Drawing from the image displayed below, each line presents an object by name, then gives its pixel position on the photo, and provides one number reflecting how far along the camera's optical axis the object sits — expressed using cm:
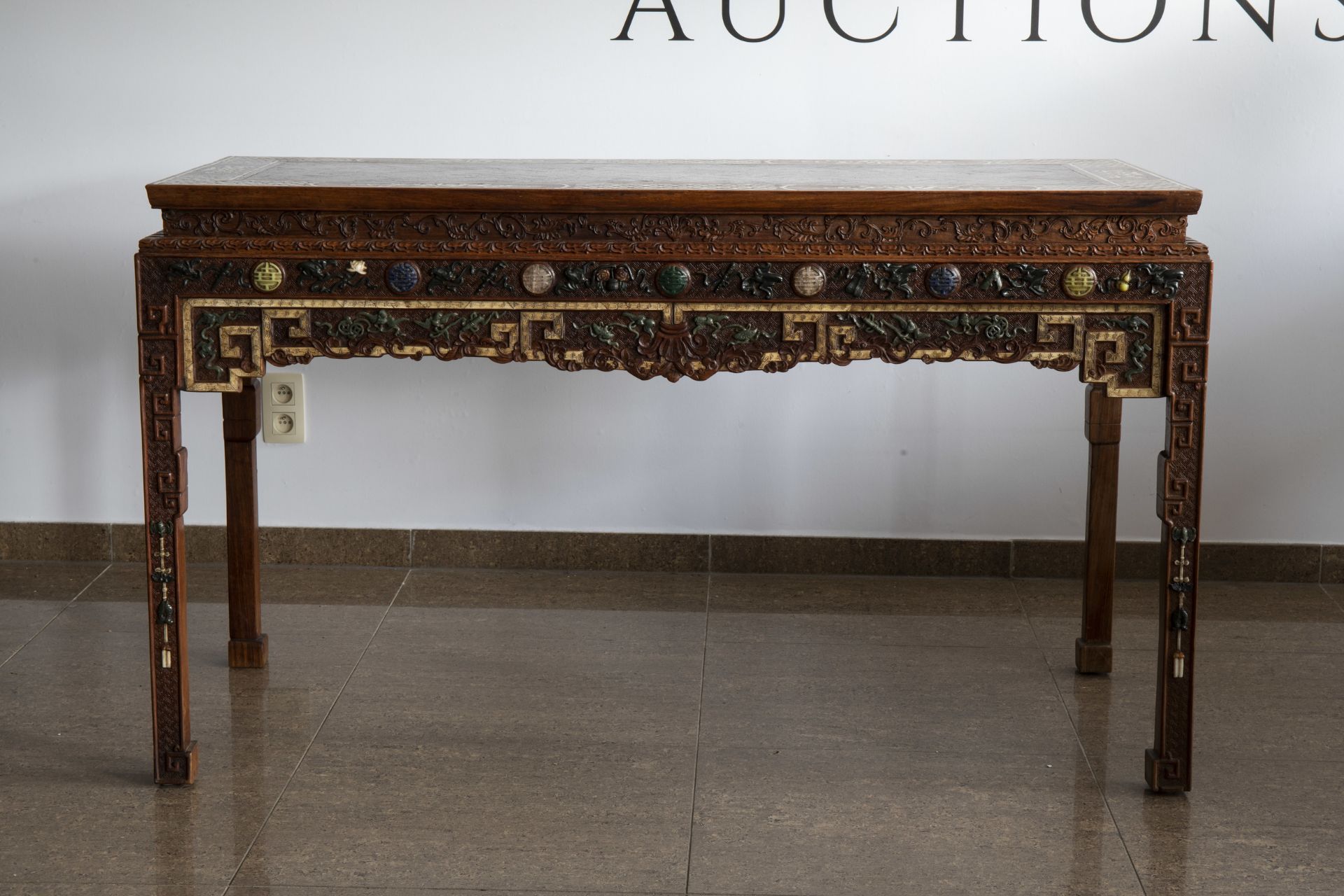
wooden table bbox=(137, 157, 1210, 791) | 438
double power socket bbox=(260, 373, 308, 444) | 543
